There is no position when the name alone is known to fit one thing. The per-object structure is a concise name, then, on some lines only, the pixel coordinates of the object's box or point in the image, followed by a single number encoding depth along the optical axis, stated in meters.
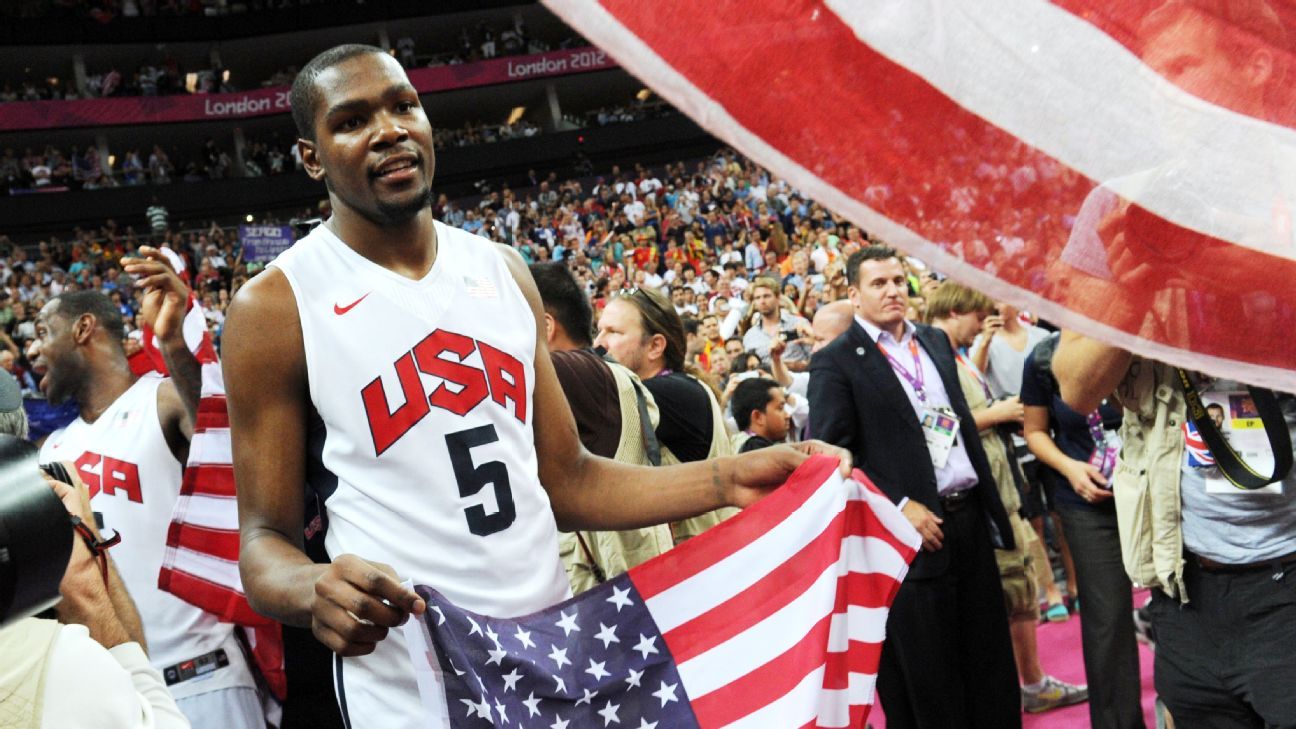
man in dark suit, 4.25
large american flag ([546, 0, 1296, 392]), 1.29
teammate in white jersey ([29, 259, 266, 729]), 3.36
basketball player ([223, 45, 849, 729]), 1.98
